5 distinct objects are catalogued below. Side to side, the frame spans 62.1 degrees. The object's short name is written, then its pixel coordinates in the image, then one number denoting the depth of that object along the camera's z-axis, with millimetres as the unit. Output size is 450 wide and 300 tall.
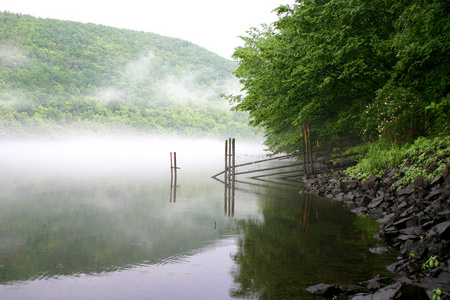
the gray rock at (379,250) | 7515
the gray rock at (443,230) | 6223
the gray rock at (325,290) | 5531
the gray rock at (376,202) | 11412
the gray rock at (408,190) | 9983
